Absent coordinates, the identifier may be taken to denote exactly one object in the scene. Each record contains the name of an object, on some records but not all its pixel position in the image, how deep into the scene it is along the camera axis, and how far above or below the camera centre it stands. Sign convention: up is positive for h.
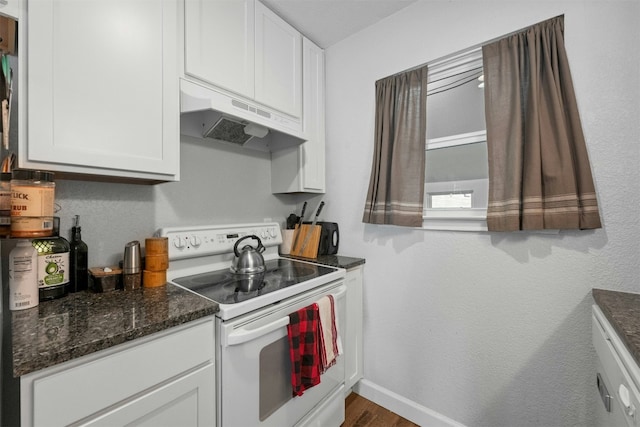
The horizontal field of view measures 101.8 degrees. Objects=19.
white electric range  0.98 -0.43
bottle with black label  1.08 -0.19
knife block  1.85 -0.18
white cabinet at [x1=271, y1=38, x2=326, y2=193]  1.86 +0.48
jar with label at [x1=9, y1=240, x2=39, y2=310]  0.86 -0.19
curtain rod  1.27 +0.92
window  1.46 +0.41
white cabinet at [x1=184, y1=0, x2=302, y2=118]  1.28 +0.93
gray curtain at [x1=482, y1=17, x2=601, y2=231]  1.11 +0.35
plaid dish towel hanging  1.17 -0.61
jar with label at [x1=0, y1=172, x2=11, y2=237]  0.85 +0.05
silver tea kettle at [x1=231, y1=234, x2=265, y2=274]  1.39 -0.25
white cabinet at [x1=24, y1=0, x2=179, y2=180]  0.83 +0.47
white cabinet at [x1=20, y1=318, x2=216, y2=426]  0.63 -0.48
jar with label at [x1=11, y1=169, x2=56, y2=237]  0.81 +0.05
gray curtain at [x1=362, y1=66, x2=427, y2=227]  1.56 +0.40
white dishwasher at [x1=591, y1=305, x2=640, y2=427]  0.64 -0.47
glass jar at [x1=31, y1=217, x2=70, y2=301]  0.96 -0.18
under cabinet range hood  1.19 +0.50
